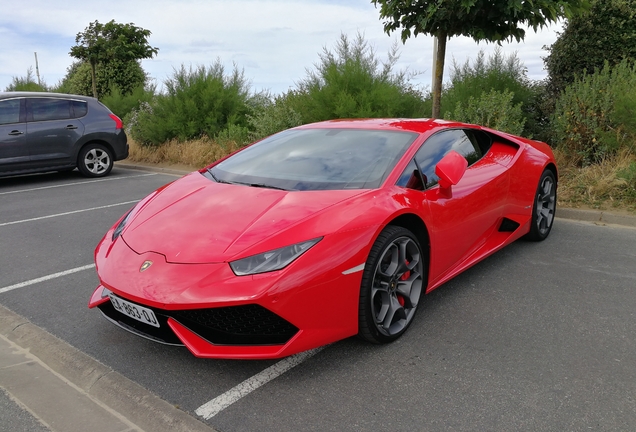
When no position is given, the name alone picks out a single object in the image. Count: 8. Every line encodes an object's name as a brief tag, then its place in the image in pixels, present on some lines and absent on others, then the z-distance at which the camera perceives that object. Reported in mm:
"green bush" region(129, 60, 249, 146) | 12398
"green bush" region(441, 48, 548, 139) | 9320
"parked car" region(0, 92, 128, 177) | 9336
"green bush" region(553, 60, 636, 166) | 7262
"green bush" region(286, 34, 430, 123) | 9695
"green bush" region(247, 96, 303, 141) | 10344
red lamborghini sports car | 2619
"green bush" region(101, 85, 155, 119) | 15906
